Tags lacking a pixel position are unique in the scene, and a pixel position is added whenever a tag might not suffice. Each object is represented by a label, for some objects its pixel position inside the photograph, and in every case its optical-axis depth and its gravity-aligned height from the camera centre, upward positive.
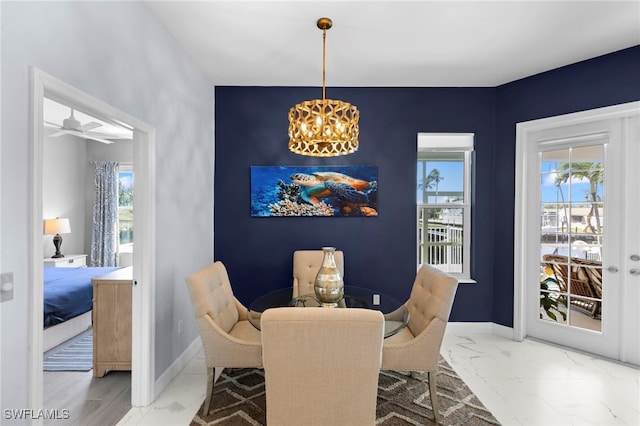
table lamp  4.81 -0.28
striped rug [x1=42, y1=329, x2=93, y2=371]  2.75 -1.37
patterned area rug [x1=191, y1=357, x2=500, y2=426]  2.10 -1.39
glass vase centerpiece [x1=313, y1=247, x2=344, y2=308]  2.20 -0.50
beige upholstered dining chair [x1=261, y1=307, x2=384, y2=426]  1.38 -0.70
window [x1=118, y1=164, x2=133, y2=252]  5.71 +0.08
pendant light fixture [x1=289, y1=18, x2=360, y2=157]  2.10 +0.55
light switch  1.21 -0.30
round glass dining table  2.23 -0.72
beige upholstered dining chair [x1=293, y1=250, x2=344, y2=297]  3.19 -0.56
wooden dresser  2.54 -0.87
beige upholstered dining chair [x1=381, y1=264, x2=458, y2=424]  2.05 -0.89
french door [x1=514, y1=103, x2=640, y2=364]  2.89 -0.19
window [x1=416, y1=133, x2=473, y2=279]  3.75 +0.07
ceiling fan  3.36 +1.04
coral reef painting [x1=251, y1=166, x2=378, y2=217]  3.55 +0.24
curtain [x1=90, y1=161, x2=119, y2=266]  5.51 -0.09
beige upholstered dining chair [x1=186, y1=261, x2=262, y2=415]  2.06 -0.86
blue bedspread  3.10 -0.87
